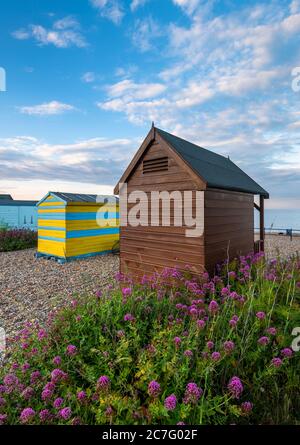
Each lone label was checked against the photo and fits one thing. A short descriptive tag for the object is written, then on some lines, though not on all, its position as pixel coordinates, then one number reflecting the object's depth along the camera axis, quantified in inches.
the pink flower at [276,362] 80.5
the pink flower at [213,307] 104.3
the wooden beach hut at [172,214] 199.5
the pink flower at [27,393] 80.2
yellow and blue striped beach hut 414.9
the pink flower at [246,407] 72.3
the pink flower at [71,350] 89.9
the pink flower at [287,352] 86.0
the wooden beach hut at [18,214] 791.7
